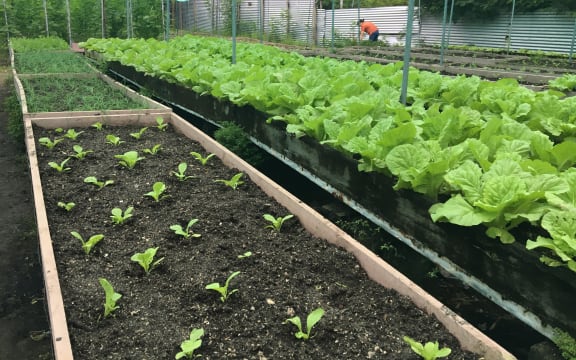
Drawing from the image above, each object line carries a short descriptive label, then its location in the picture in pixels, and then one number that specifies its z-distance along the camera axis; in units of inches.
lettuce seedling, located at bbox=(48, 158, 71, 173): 159.9
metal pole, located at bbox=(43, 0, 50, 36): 662.5
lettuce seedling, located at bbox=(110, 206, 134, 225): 126.6
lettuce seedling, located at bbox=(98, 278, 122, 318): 90.3
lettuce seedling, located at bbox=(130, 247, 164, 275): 105.3
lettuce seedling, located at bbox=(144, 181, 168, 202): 139.3
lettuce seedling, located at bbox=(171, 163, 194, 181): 153.5
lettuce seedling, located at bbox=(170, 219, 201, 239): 118.3
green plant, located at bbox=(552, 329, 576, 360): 77.1
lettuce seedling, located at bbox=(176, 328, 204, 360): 78.5
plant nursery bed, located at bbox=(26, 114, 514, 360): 82.8
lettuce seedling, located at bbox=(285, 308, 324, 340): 83.7
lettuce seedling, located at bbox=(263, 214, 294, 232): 122.9
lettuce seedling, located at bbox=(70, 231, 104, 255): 112.8
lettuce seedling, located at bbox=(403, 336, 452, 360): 75.5
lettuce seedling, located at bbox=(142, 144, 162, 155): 177.8
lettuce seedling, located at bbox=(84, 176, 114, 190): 148.9
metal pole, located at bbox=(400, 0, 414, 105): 156.3
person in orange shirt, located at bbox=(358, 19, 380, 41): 730.8
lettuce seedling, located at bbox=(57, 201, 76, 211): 133.6
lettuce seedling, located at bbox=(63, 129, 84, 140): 194.1
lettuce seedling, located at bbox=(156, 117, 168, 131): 211.5
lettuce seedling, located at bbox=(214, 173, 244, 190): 148.9
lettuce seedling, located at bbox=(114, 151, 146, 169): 163.6
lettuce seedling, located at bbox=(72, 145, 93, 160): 173.2
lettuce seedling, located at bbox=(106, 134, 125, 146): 187.5
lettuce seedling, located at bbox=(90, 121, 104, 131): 209.3
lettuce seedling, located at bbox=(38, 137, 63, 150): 183.2
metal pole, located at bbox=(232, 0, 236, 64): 251.9
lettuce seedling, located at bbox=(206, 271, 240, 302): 93.1
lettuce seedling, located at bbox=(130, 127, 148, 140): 197.1
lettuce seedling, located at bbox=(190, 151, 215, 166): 168.6
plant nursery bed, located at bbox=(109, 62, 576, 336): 84.3
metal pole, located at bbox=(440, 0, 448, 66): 402.3
